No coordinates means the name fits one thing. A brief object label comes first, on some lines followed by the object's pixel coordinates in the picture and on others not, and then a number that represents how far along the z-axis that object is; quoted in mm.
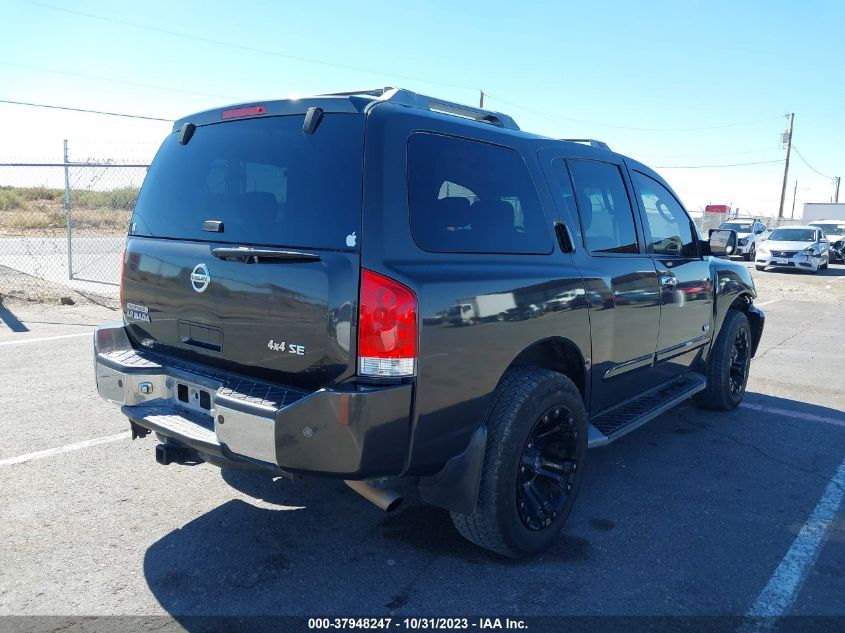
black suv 2572
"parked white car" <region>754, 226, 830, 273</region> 21734
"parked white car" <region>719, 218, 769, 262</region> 27114
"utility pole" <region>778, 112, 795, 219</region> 50406
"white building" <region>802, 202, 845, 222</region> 48656
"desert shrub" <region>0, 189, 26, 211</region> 33850
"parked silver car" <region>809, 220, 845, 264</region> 28031
